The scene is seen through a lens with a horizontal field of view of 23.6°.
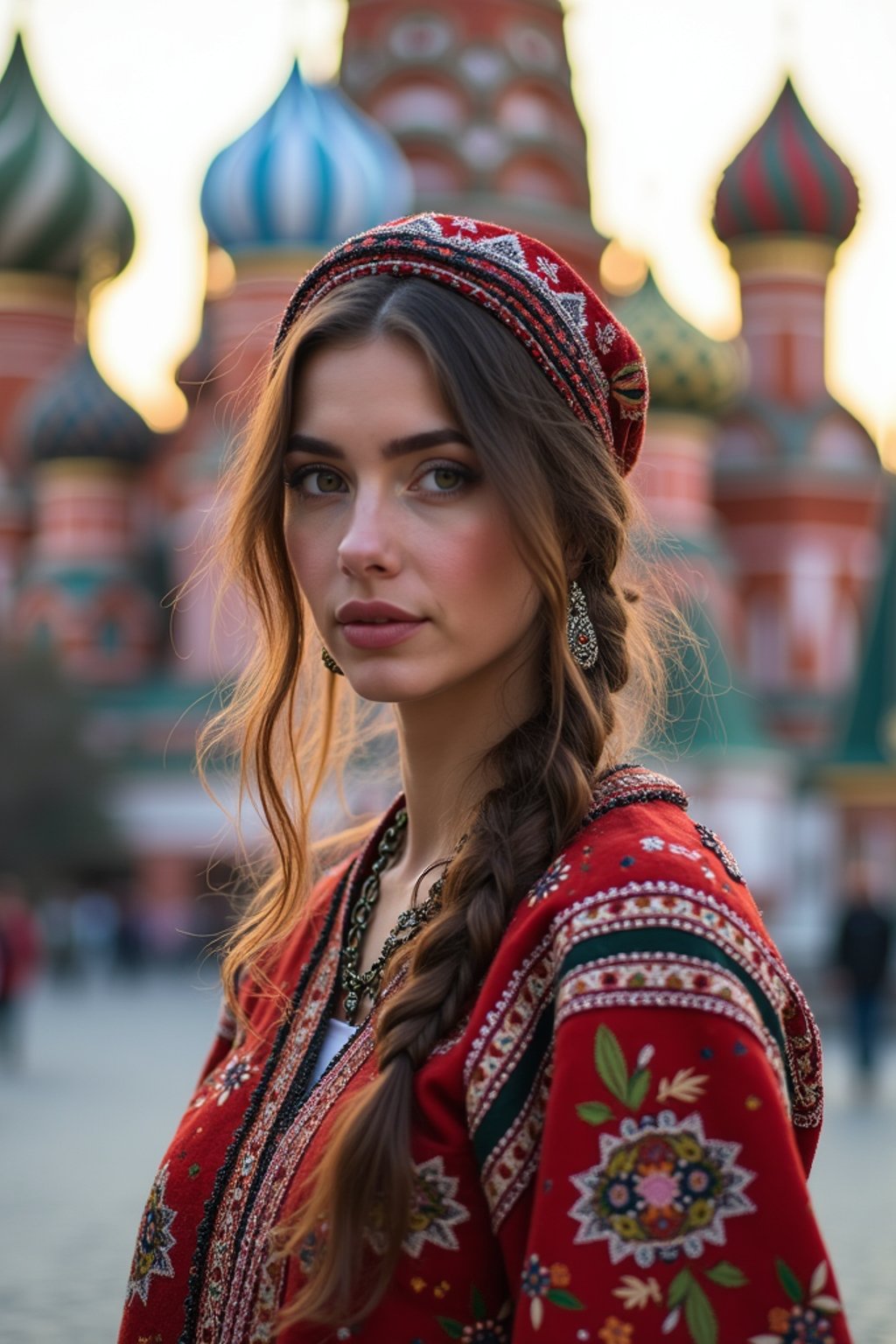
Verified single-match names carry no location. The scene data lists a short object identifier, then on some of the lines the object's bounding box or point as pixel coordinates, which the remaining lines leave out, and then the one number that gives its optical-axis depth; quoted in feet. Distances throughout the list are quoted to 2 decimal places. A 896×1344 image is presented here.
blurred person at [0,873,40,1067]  45.75
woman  5.17
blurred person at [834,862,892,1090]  42.65
